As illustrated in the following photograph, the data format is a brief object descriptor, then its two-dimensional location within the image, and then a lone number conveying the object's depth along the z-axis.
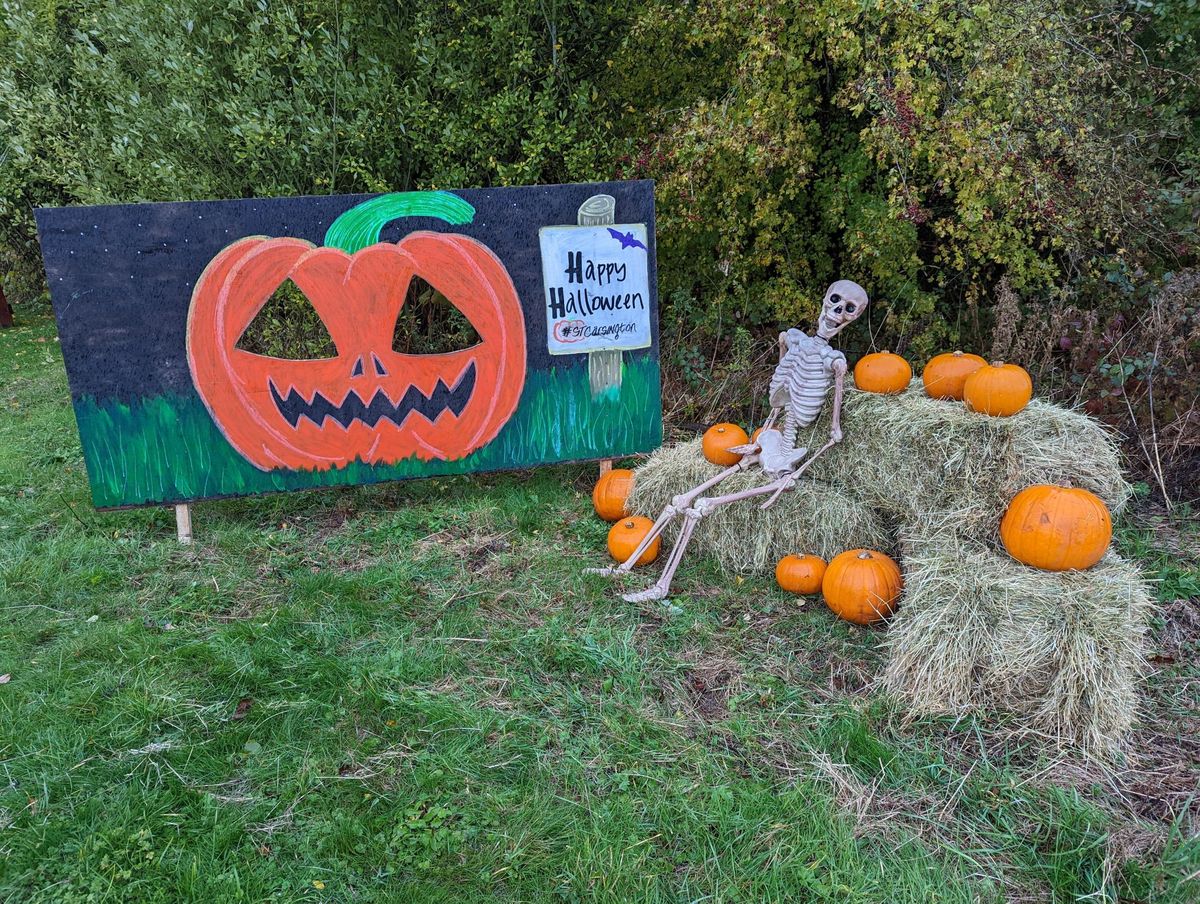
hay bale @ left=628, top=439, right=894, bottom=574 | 3.44
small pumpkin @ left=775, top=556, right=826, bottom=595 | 3.39
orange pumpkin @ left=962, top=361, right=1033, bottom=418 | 3.05
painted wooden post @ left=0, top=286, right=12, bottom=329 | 12.03
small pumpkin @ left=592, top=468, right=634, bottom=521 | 4.28
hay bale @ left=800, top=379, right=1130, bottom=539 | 2.99
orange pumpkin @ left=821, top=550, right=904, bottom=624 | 3.09
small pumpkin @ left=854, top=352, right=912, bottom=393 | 3.54
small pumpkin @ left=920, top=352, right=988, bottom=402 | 3.38
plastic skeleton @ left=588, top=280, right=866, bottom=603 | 3.36
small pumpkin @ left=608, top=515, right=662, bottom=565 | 3.76
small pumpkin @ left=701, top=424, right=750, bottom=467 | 3.84
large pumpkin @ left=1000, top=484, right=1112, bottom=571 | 2.69
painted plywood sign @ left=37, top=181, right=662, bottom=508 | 3.93
